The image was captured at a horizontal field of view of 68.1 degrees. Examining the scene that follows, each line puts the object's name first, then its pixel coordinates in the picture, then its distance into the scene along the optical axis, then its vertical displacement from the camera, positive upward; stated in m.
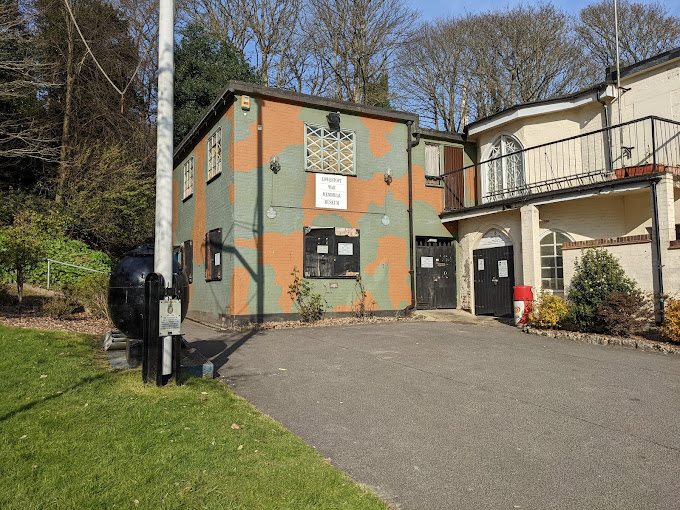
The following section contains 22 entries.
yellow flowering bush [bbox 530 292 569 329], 10.54 -0.66
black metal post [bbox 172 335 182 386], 5.60 -0.81
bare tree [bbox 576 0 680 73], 22.67 +11.58
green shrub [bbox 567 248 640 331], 9.81 -0.12
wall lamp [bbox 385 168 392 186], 14.34 +3.00
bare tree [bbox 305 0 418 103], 25.73 +12.64
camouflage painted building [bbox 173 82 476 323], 12.48 +2.09
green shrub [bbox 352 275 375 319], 13.53 -0.58
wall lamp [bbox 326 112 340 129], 13.36 +4.35
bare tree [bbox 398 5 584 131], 24.22 +10.98
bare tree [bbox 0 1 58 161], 15.94 +6.95
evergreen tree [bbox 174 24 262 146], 22.83 +9.90
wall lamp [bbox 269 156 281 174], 12.71 +2.99
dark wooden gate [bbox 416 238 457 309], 15.13 +0.27
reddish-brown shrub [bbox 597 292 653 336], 9.31 -0.62
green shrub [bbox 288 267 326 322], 12.66 -0.39
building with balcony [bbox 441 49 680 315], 10.26 +2.07
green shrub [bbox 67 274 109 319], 11.18 -0.21
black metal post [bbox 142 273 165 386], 5.46 -0.53
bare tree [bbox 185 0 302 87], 25.80 +13.44
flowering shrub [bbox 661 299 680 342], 8.34 -0.72
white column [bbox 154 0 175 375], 5.63 +1.48
